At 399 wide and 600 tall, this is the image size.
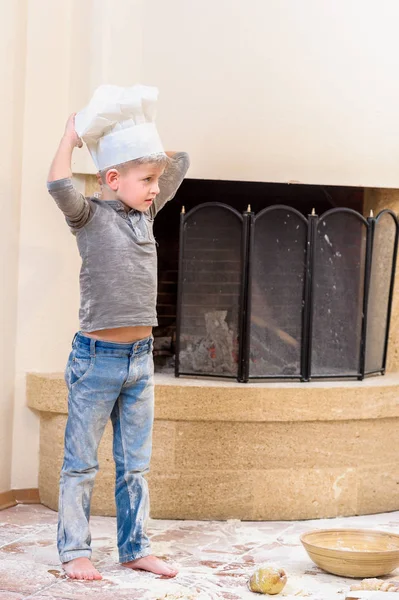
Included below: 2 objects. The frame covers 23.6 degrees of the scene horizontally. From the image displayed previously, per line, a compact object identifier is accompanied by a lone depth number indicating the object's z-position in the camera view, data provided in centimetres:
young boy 247
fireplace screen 330
